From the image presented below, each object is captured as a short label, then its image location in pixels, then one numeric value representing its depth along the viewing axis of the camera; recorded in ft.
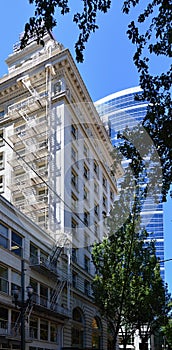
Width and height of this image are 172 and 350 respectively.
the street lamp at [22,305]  58.79
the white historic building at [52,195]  90.17
